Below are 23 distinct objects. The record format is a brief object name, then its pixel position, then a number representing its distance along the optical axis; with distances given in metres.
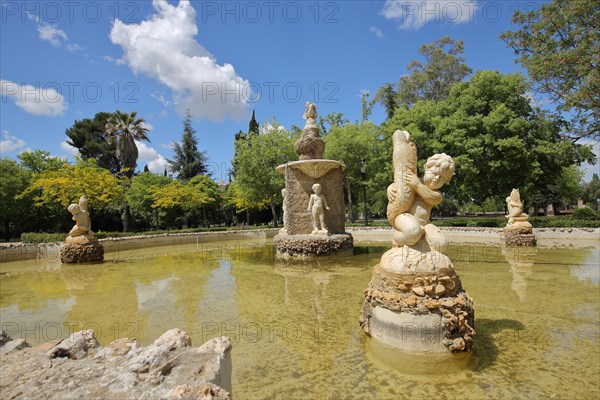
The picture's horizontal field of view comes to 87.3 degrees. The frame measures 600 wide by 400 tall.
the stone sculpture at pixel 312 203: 10.38
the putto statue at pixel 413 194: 3.92
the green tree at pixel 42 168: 24.58
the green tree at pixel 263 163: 26.80
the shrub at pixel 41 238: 16.91
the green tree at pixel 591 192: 59.28
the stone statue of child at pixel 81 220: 10.97
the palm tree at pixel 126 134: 34.97
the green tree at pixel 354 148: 25.44
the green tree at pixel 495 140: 17.77
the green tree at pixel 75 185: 19.52
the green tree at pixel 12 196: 21.91
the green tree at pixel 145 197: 30.45
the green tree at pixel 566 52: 9.20
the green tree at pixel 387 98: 32.84
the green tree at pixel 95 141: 37.94
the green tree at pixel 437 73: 28.95
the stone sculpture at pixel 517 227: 11.58
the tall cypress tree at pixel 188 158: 39.00
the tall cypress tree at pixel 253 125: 40.50
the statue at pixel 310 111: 12.02
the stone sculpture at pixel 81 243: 10.84
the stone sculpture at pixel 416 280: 3.47
